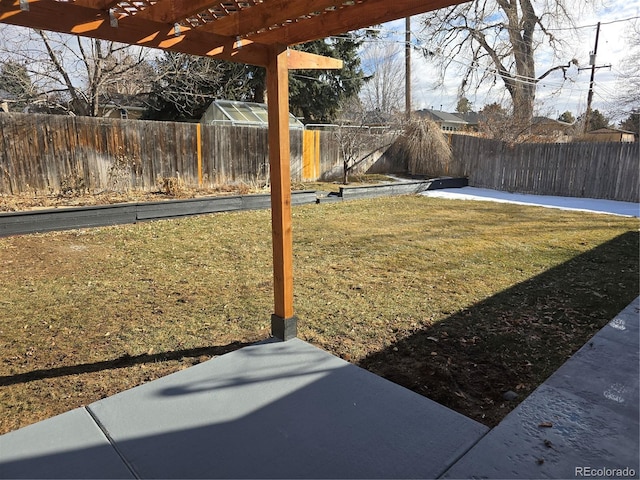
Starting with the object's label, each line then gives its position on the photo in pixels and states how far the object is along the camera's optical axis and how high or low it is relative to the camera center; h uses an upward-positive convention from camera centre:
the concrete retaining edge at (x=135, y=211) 6.30 -1.02
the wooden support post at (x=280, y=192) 2.67 -0.25
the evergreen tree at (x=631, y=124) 27.72 +2.21
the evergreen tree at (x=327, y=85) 19.22 +3.52
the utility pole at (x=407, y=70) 18.73 +4.21
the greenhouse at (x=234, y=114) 14.69 +1.60
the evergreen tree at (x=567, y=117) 40.45 +3.81
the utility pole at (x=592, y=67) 22.03 +4.74
